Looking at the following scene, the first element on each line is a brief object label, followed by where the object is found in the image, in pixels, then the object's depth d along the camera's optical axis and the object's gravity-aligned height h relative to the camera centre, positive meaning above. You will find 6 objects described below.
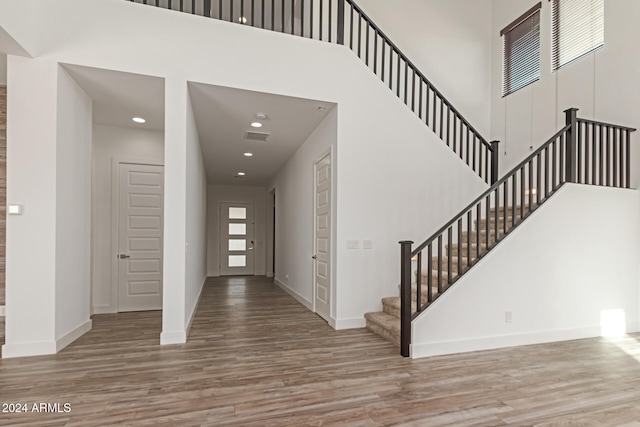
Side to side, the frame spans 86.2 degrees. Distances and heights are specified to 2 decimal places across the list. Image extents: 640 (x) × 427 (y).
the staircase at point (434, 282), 3.54 -0.73
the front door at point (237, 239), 10.20 -0.64
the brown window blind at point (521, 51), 6.00 +3.09
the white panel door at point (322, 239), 4.69 -0.30
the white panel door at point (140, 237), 5.25 -0.31
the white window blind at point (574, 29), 5.10 +2.98
